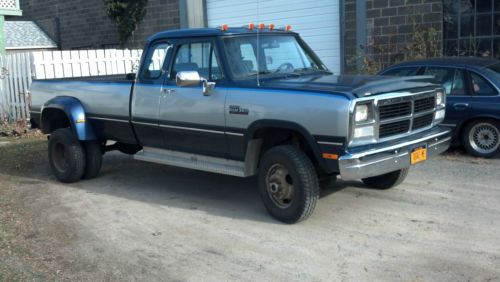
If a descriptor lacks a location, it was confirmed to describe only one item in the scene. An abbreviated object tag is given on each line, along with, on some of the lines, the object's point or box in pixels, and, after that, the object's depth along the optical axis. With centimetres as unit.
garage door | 1411
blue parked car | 834
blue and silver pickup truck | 530
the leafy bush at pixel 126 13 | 1877
